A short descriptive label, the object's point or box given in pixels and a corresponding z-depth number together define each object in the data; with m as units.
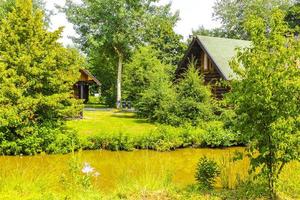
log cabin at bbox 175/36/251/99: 30.27
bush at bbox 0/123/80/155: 19.12
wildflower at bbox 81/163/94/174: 9.15
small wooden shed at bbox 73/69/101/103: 33.06
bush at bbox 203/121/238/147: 21.98
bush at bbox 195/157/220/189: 9.88
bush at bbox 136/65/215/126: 27.20
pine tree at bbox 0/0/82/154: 19.42
